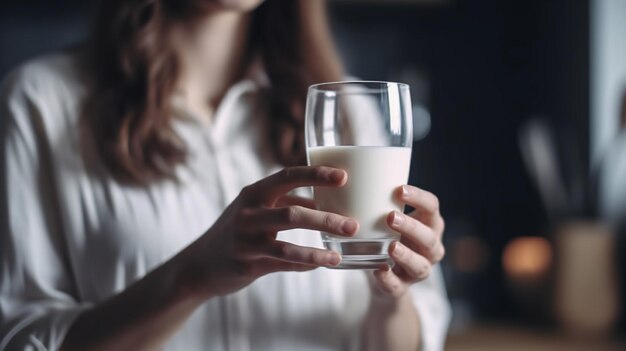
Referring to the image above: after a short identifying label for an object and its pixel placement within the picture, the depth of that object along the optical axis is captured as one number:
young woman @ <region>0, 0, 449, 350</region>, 1.15
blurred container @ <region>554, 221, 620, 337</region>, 2.01
